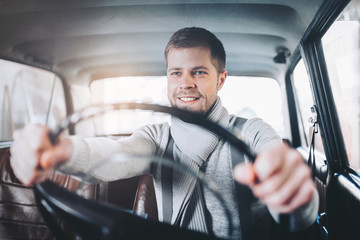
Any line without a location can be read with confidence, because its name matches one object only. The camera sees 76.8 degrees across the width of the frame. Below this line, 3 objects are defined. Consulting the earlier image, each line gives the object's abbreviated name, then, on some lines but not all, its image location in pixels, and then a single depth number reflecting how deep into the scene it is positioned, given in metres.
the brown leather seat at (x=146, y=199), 1.13
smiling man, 0.40
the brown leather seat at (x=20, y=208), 1.35
